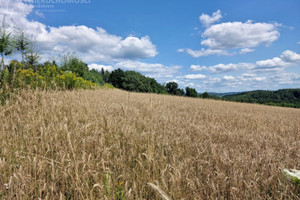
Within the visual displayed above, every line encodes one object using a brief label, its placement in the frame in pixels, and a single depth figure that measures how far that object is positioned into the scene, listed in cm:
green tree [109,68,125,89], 6768
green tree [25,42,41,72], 1094
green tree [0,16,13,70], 681
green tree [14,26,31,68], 959
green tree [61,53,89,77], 1797
